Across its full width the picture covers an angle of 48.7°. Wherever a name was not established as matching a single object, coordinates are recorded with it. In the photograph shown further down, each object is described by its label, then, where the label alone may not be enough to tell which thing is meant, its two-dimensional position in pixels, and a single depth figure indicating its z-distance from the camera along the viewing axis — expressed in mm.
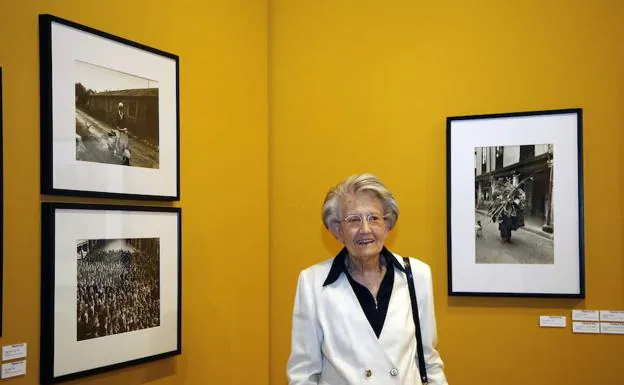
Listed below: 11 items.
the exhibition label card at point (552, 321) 3332
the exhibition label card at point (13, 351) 2412
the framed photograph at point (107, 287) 2557
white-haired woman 2578
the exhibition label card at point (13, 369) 2416
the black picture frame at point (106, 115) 2580
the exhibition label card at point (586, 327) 3277
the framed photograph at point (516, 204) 3316
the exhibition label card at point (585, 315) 3275
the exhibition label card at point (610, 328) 3242
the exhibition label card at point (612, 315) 3236
